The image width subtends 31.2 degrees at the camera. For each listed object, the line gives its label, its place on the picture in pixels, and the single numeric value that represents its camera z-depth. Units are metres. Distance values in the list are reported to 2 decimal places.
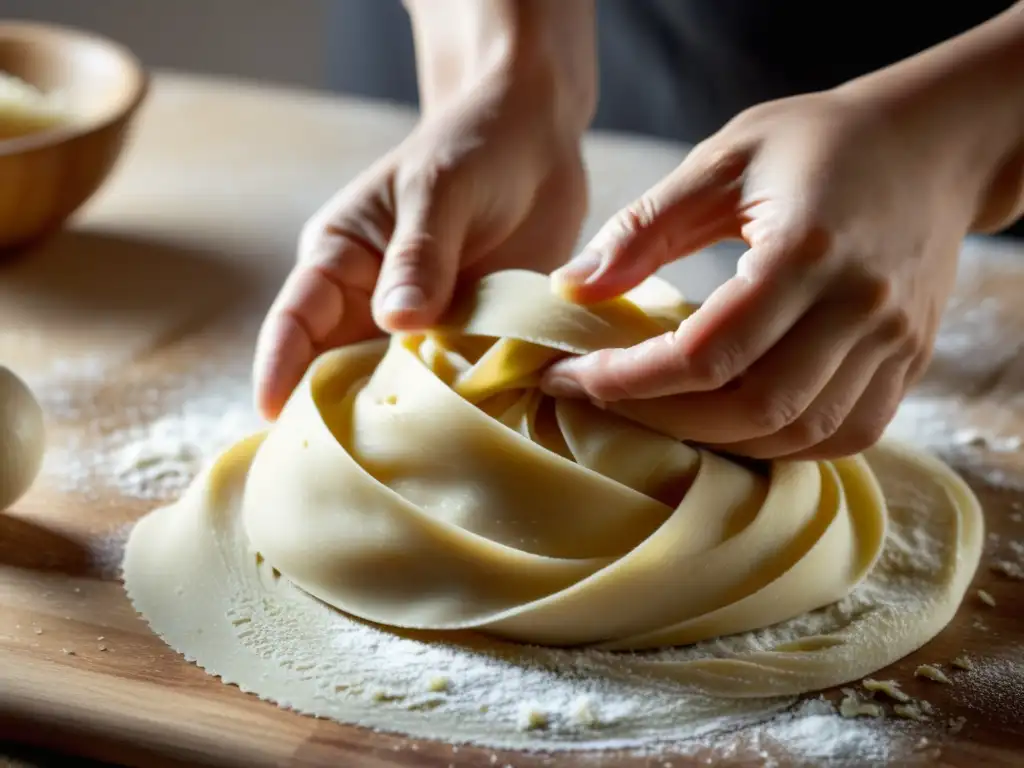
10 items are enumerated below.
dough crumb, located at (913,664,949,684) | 0.52
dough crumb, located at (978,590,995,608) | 0.55
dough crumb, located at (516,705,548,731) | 0.49
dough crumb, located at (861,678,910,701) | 0.51
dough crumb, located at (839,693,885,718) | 0.50
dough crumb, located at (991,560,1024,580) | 0.57
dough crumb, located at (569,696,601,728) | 0.49
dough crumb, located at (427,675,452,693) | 0.50
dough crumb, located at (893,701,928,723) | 0.50
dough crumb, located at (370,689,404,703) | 0.50
